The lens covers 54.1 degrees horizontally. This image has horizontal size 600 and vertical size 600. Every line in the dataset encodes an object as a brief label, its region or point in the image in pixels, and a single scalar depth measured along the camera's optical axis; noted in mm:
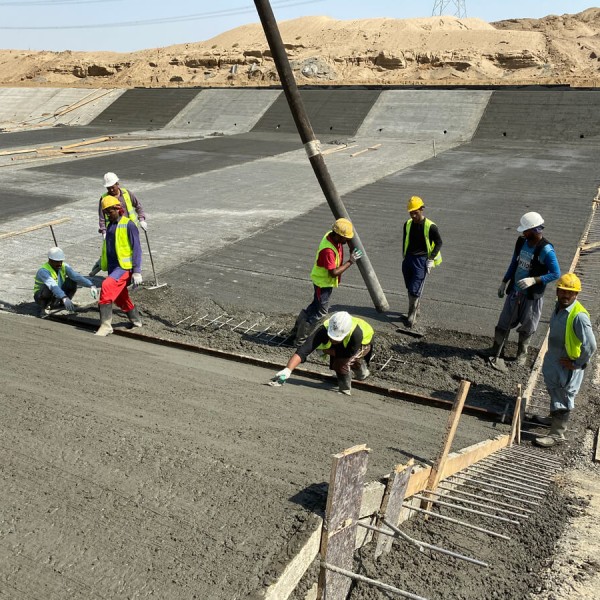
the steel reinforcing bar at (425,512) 3420
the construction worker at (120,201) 8422
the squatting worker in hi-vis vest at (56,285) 7783
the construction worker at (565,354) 5469
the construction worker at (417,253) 7688
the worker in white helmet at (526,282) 6465
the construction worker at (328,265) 6863
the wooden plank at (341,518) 2921
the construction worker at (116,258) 7391
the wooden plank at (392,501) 3344
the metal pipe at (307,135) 7035
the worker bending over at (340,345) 5617
